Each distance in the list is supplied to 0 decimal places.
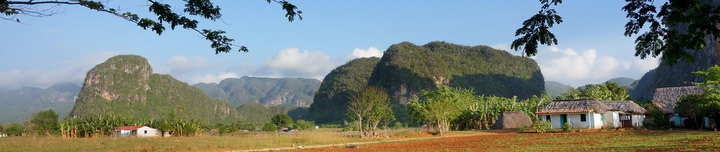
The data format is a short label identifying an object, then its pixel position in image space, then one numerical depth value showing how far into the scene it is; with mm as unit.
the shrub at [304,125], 106331
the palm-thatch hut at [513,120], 46312
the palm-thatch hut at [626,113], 41466
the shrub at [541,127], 35656
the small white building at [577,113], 39366
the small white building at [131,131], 64500
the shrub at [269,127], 89812
